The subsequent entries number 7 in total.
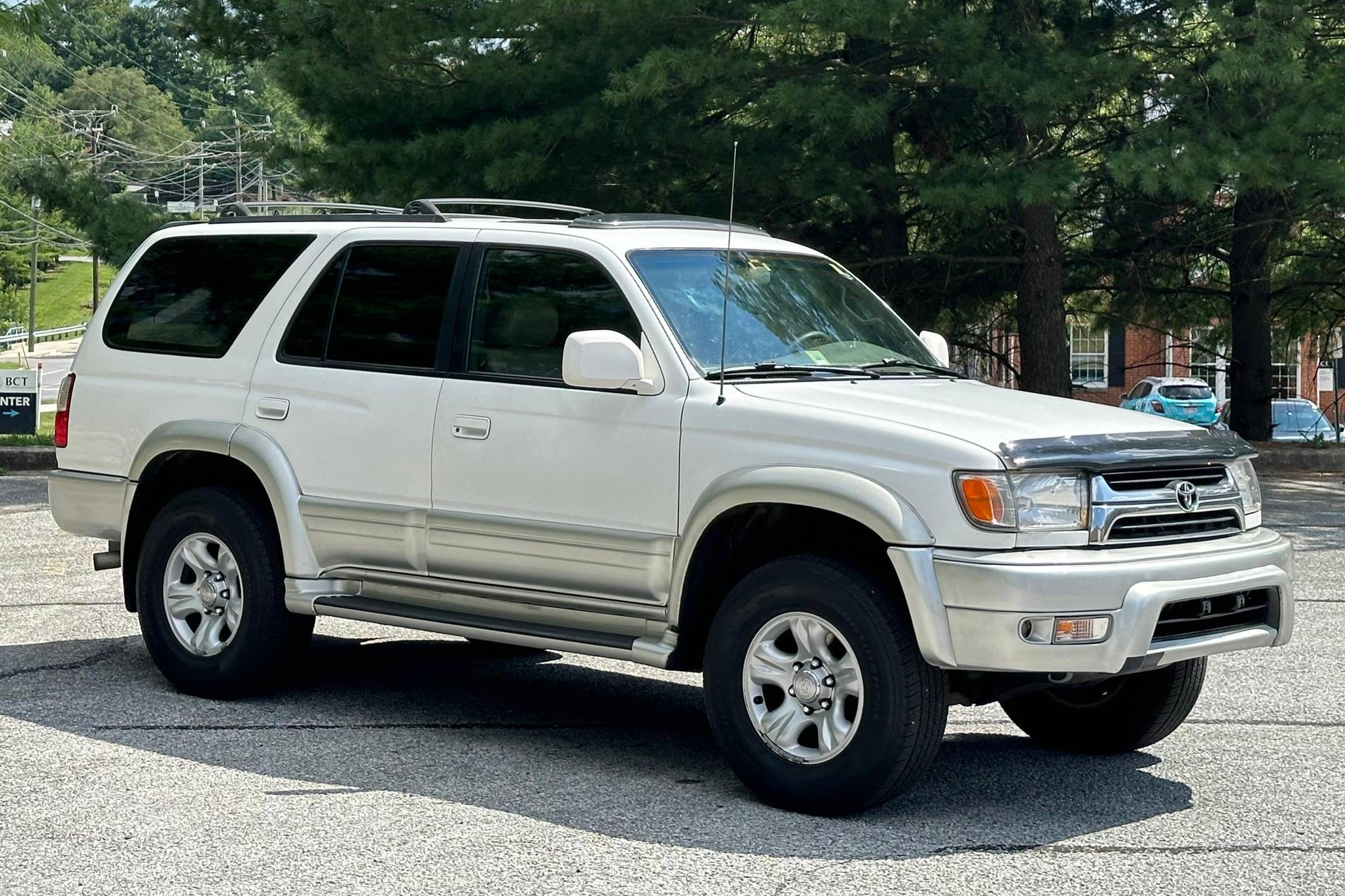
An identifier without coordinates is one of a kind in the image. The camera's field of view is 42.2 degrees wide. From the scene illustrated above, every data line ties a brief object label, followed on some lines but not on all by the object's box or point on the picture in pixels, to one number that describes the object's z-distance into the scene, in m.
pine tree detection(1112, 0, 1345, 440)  17.02
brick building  48.56
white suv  5.58
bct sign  24.02
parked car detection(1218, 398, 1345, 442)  35.25
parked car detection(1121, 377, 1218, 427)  35.06
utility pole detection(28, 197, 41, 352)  78.12
